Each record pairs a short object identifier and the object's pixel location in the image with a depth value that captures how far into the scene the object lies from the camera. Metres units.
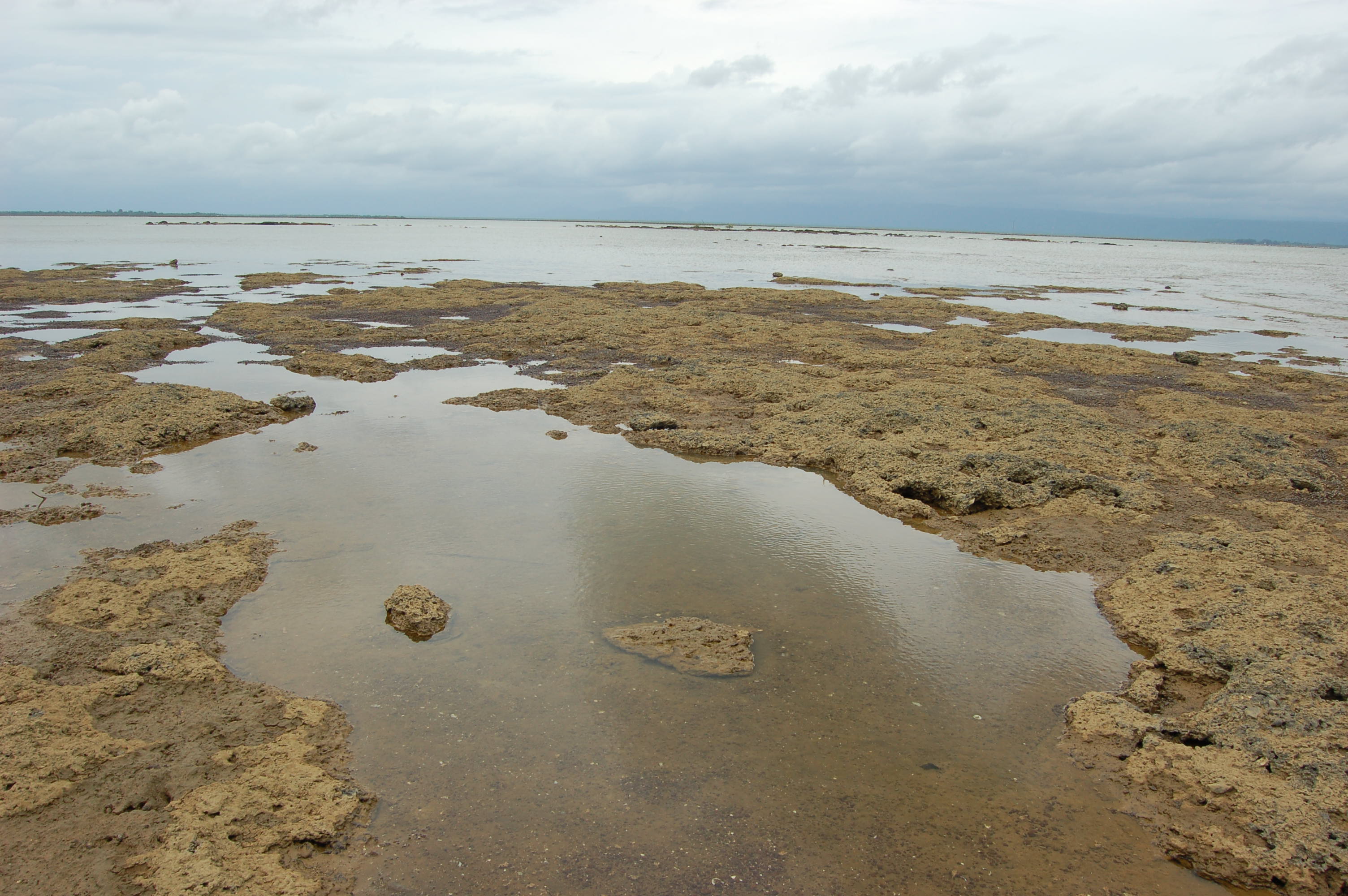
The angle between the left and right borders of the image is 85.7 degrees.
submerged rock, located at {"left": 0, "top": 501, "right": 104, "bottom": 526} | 7.67
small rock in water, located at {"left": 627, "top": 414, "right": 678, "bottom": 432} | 11.75
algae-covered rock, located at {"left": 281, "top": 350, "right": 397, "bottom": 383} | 15.27
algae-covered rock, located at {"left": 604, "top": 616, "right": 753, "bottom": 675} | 5.71
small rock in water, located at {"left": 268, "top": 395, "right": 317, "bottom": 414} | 12.44
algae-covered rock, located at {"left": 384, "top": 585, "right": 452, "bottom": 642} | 6.04
